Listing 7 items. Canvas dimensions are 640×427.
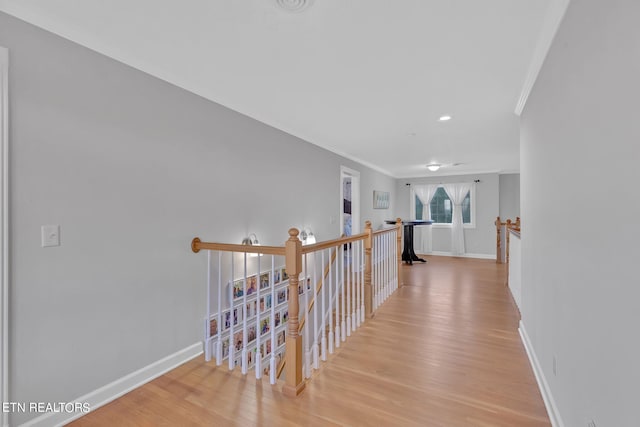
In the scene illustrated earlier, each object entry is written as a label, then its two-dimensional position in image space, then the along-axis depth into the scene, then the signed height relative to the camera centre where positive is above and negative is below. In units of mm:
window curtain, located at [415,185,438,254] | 8133 +79
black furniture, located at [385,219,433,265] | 6723 -817
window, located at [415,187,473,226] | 7809 +133
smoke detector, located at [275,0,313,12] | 1493 +1074
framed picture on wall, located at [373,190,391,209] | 6904 +336
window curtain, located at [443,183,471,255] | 7707 -56
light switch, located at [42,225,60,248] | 1639 -133
